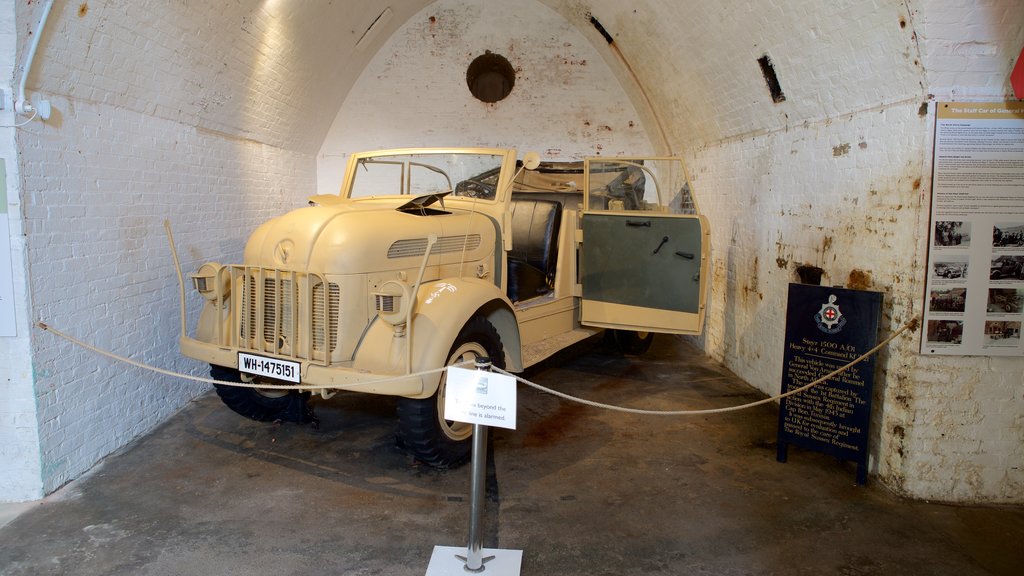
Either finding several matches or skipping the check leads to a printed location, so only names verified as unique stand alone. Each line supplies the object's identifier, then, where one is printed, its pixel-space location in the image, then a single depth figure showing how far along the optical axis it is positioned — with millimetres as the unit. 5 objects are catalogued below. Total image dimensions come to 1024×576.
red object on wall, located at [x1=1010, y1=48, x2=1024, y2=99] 3232
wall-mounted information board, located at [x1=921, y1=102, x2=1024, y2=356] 3381
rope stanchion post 2680
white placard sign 2594
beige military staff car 3488
